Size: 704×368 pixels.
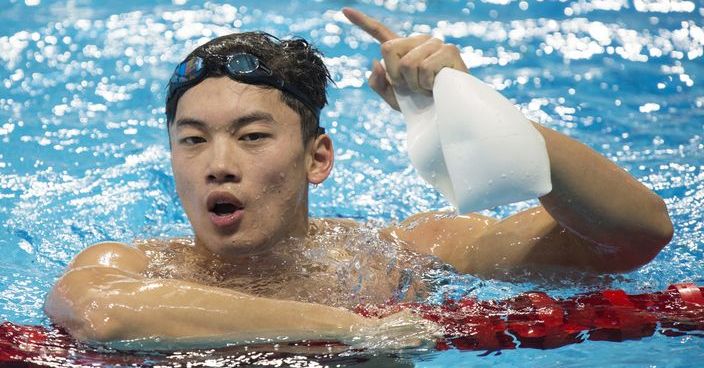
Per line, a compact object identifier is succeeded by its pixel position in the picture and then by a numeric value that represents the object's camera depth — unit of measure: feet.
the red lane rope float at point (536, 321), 14.55
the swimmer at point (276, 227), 13.66
